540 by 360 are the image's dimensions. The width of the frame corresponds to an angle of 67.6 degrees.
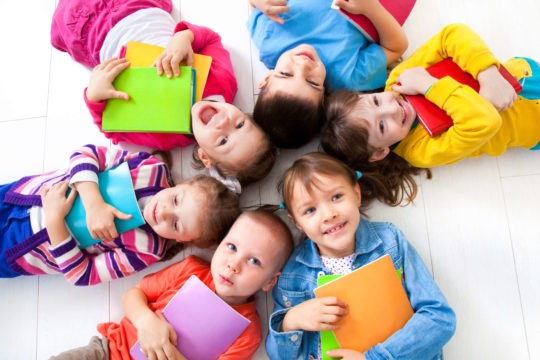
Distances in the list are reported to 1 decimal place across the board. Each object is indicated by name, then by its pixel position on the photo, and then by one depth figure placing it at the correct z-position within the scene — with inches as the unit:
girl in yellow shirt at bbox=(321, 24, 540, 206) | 37.9
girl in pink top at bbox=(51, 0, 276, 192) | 41.1
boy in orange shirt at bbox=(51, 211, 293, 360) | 37.9
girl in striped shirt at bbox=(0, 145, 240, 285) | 40.6
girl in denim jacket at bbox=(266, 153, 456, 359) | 34.8
